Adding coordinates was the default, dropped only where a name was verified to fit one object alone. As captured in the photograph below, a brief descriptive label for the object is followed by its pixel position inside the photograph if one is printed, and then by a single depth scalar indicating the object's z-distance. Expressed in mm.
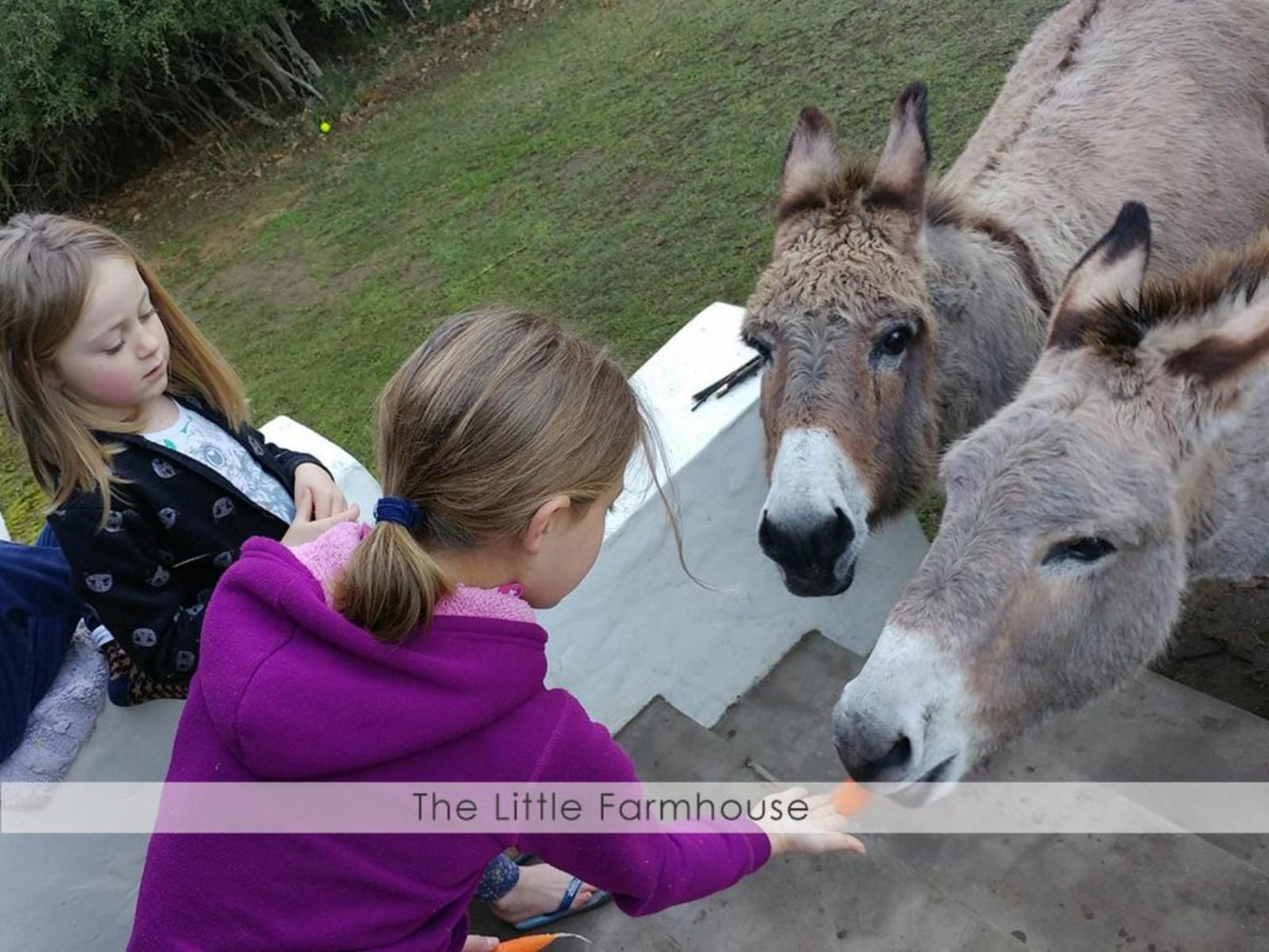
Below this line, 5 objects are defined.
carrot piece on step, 2443
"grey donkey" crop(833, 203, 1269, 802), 2146
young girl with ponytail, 1505
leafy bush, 10141
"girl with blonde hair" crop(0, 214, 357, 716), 2141
